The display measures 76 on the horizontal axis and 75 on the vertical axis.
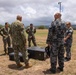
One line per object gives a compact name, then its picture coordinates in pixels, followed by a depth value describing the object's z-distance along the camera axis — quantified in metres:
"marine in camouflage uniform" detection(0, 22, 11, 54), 5.04
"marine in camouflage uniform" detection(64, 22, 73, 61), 3.91
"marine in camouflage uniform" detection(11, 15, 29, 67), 3.43
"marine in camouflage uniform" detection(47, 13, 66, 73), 3.17
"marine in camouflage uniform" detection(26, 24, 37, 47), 5.95
